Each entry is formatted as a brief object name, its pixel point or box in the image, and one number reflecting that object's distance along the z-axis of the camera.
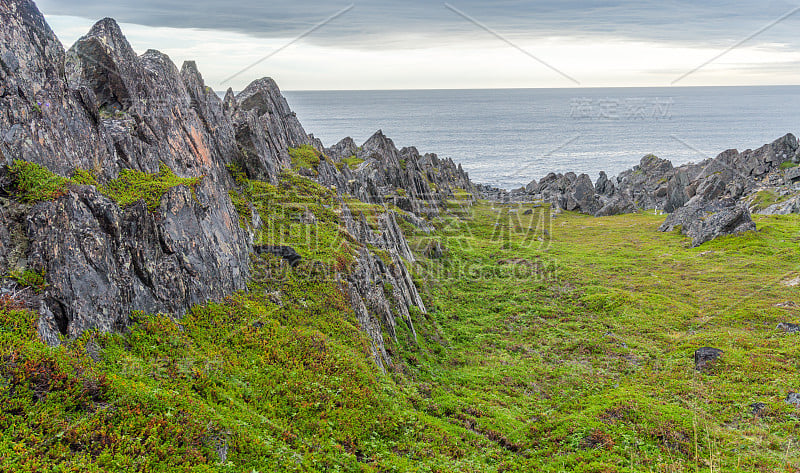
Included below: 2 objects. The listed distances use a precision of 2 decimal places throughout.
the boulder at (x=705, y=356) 23.25
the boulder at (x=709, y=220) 52.50
